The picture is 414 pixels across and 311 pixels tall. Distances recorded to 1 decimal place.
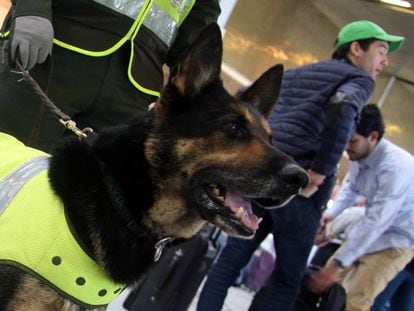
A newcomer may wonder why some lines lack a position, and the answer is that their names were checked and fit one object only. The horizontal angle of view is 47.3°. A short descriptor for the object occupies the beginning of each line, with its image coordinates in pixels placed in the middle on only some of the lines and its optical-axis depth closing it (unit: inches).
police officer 58.1
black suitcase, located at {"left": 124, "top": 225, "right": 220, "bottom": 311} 103.6
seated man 113.8
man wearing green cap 91.0
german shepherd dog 45.1
